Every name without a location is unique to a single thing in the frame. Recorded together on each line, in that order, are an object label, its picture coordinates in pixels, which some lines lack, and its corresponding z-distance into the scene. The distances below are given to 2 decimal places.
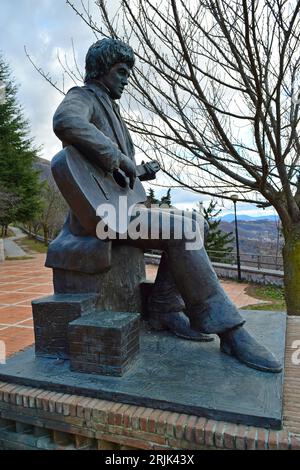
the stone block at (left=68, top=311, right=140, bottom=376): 1.79
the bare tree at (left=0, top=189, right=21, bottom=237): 13.08
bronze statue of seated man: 1.92
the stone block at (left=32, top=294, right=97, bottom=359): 1.97
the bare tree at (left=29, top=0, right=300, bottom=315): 3.04
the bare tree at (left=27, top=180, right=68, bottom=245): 23.77
